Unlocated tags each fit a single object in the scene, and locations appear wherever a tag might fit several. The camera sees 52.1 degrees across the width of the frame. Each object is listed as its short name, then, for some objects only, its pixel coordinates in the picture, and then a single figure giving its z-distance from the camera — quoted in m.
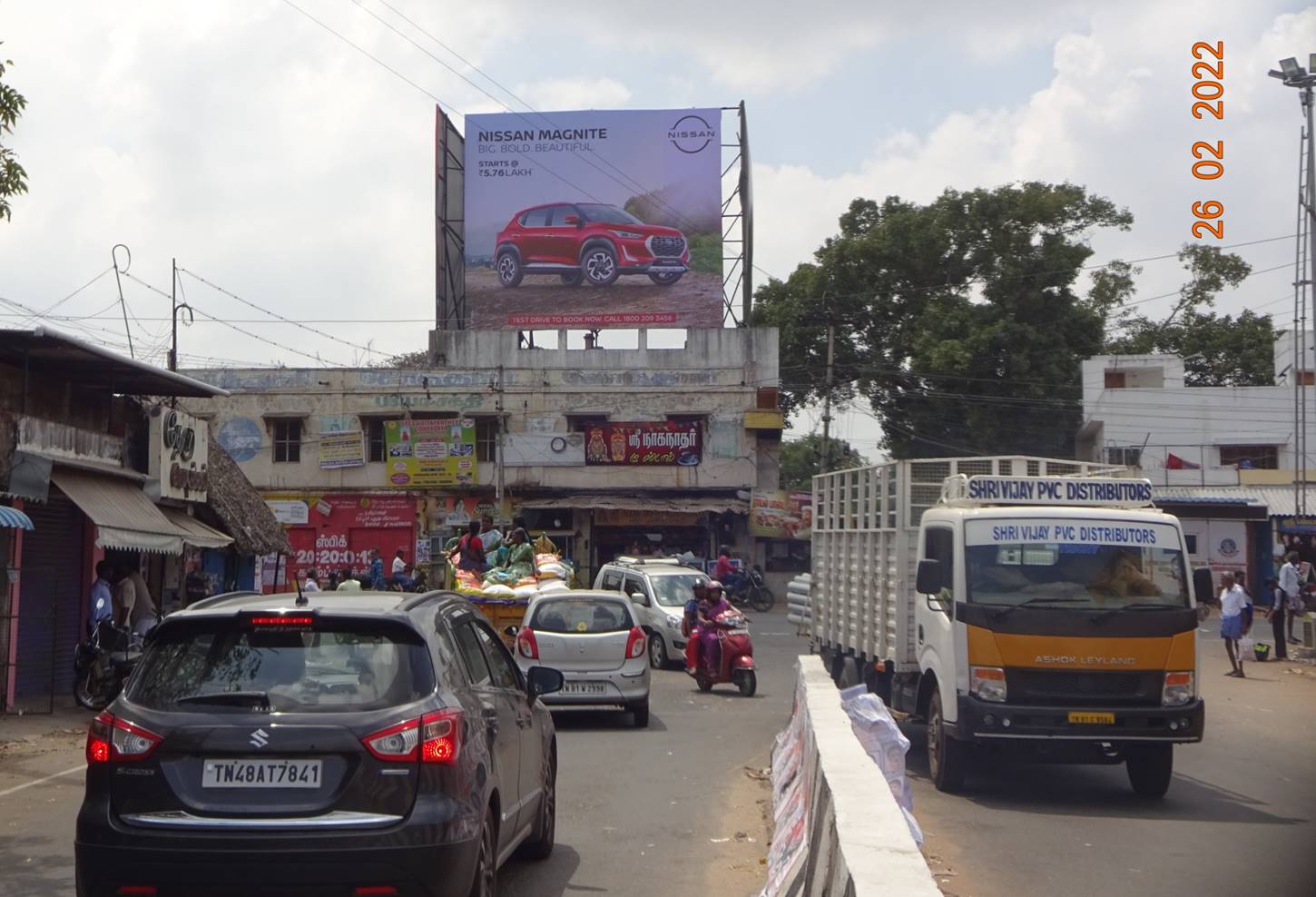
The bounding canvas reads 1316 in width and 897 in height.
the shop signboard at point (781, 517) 43.16
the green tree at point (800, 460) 76.19
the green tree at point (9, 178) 10.55
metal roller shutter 16.92
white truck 10.58
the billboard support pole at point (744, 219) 44.84
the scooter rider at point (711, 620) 18.73
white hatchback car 15.08
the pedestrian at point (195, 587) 23.70
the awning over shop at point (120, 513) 15.80
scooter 18.56
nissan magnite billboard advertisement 44.53
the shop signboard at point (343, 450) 45.31
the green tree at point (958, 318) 45.22
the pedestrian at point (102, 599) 15.55
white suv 22.86
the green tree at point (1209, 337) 56.00
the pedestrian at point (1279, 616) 24.61
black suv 5.30
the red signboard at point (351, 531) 44.97
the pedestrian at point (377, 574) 27.58
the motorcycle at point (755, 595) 38.91
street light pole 22.14
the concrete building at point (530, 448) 44.09
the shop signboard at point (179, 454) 19.44
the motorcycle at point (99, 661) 14.16
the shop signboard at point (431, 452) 44.56
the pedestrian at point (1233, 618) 22.67
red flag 46.88
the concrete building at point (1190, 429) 45.97
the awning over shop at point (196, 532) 19.09
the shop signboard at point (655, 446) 44.19
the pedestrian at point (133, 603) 17.08
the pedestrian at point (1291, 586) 26.14
